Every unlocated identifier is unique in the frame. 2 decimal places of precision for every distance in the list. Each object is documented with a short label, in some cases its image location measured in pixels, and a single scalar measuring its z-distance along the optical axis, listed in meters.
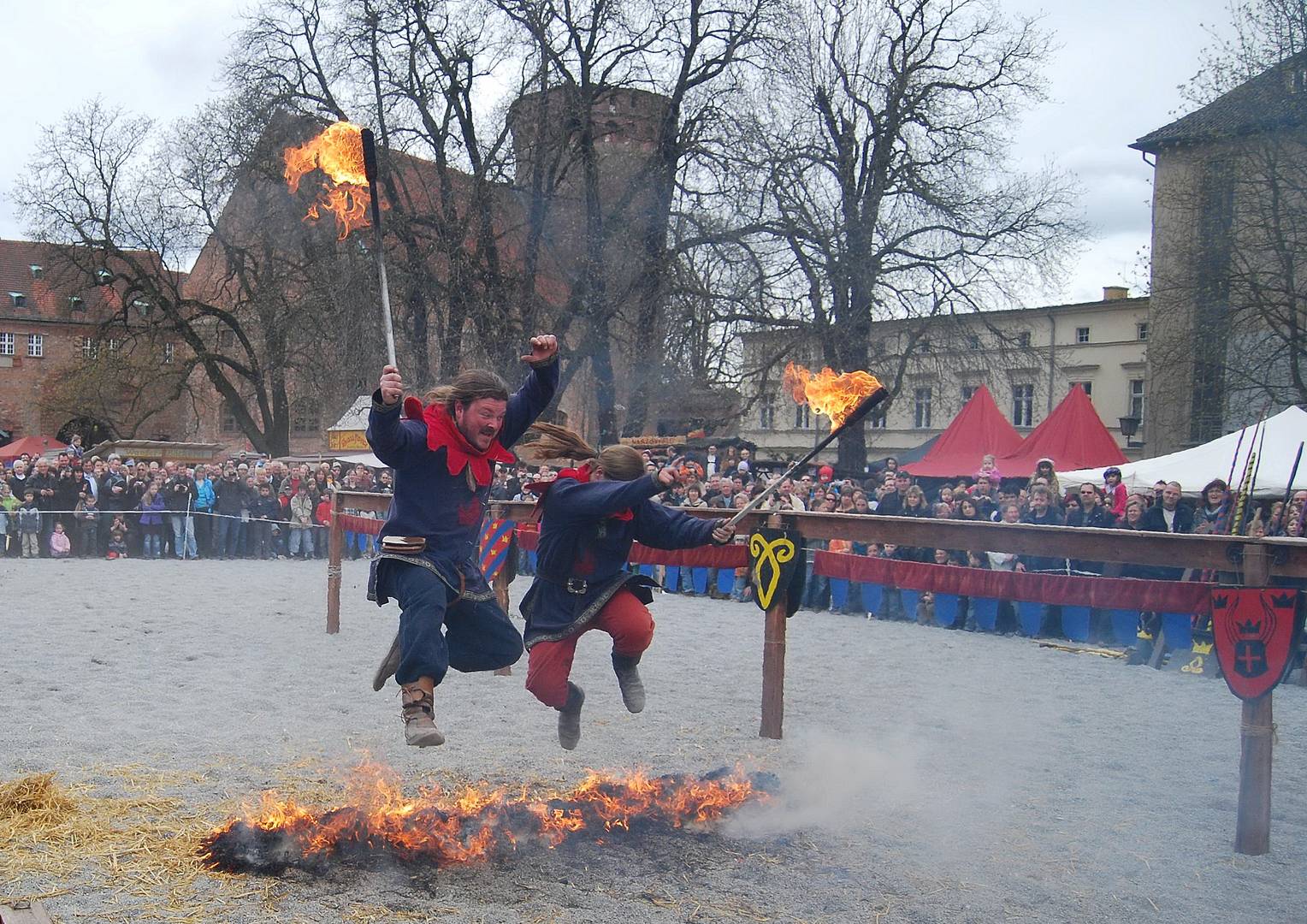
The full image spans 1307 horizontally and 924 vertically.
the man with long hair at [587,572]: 5.15
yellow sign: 28.22
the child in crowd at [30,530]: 17.52
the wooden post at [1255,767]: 4.68
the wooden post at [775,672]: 6.58
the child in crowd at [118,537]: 18.05
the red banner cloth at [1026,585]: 5.66
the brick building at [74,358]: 36.44
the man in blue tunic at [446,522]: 4.59
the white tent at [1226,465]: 12.68
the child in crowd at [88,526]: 17.92
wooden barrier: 4.77
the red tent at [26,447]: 41.97
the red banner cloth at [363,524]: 12.08
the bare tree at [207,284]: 28.25
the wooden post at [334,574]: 10.17
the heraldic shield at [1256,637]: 4.79
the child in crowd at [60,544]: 17.72
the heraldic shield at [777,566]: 6.54
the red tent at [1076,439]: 17.70
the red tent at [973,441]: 19.02
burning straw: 4.32
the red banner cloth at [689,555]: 7.55
